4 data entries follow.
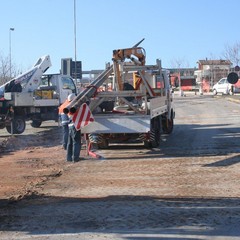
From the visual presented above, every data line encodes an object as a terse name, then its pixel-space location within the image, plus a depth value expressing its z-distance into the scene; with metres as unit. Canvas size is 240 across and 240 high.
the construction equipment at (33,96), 19.17
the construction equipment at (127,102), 13.00
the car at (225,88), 52.61
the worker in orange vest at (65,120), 12.98
